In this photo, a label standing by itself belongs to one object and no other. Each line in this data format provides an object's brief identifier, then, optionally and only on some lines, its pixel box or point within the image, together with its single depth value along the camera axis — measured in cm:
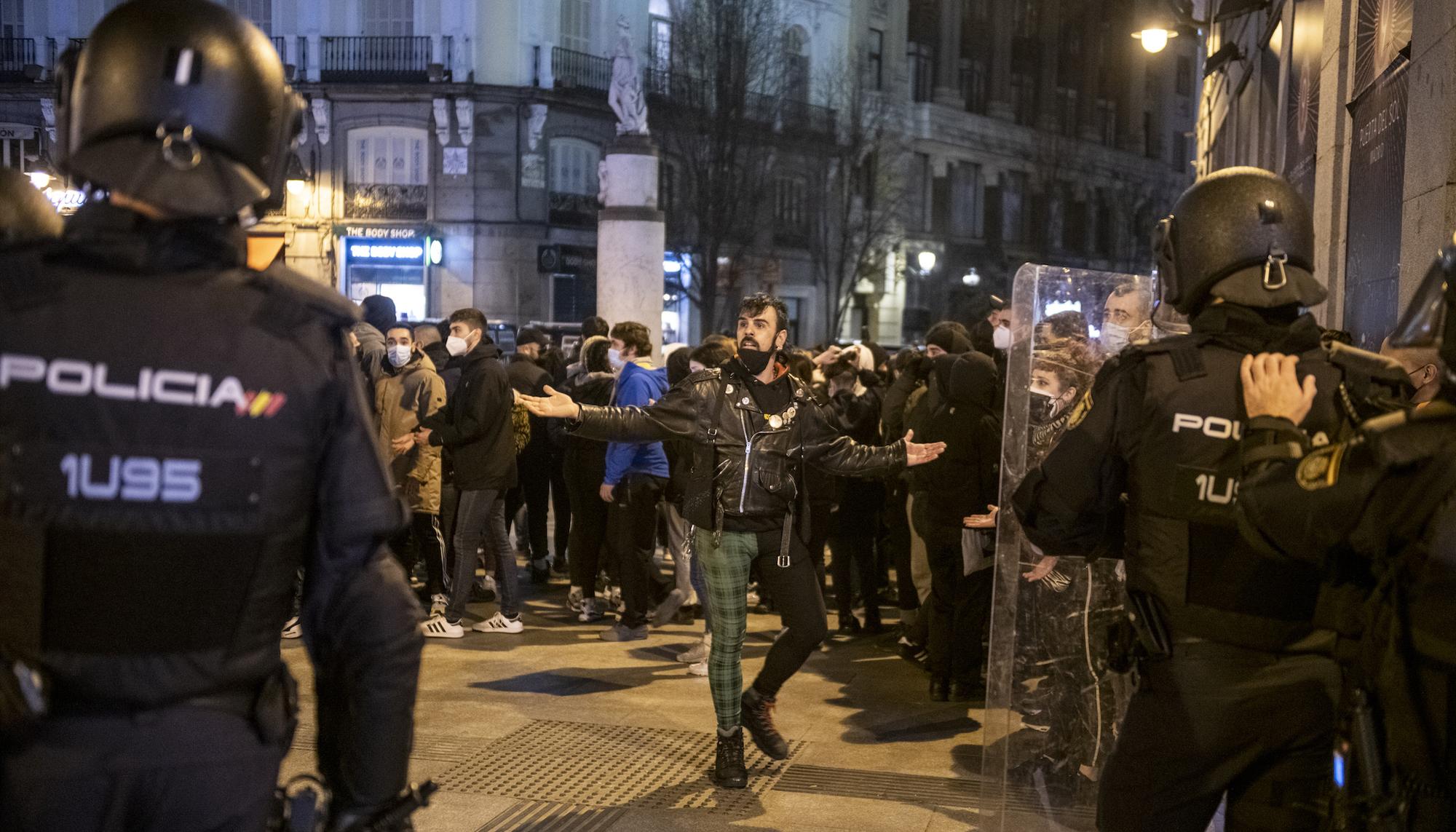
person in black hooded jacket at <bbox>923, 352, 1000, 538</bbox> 784
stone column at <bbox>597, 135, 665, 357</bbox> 1933
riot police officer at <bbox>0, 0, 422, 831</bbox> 211
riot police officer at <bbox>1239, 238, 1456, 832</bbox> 253
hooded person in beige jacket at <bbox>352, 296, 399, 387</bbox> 952
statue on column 1927
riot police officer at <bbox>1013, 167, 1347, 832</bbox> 312
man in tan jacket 960
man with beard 616
